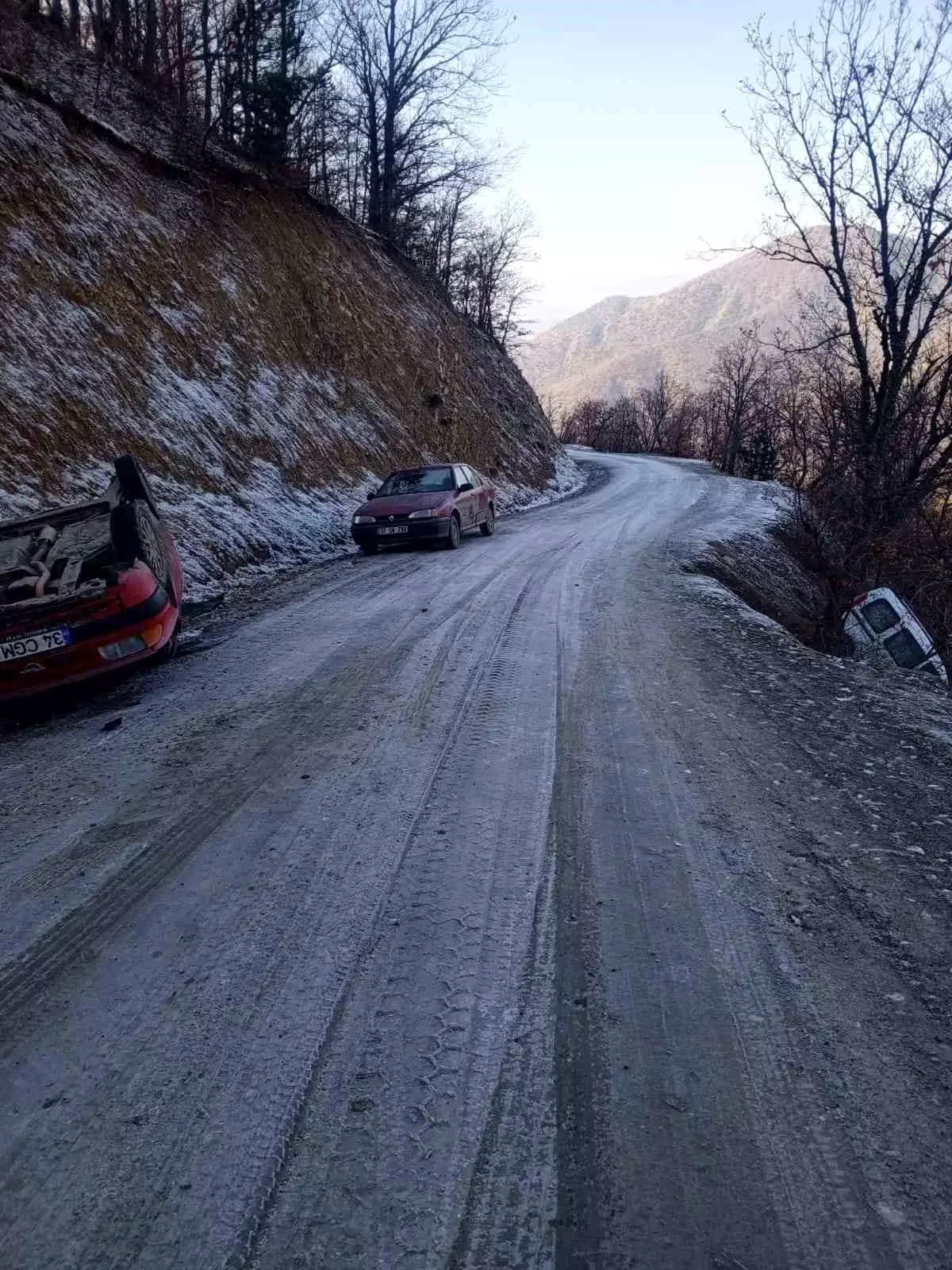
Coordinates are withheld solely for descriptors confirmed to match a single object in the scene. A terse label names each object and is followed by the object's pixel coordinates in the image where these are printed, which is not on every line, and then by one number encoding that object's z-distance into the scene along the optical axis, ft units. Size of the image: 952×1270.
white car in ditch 34.32
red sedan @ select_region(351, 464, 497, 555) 42.60
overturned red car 18.02
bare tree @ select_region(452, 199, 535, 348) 132.16
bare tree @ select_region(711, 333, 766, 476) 174.40
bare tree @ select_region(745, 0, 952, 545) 46.14
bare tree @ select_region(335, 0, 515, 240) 92.58
